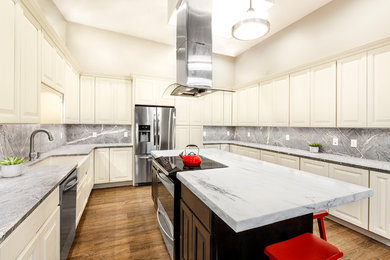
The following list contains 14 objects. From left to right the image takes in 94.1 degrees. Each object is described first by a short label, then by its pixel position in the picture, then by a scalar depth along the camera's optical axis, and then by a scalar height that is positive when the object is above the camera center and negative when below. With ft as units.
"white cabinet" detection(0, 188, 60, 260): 2.78 -2.03
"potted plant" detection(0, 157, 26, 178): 4.82 -1.08
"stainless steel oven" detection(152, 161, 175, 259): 5.68 -2.78
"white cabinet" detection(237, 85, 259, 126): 14.23 +1.87
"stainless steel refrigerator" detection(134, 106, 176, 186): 12.88 -0.51
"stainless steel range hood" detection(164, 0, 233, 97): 8.21 +3.79
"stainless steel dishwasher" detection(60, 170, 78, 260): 5.12 -2.56
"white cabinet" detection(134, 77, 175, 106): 13.19 +2.71
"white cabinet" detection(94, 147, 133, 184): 12.38 -2.59
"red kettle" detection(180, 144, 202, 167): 6.07 -1.09
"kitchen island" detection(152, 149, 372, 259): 3.02 -1.34
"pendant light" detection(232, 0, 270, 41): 7.19 +4.19
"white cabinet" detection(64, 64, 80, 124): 9.89 +1.87
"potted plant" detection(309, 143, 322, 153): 10.36 -1.03
